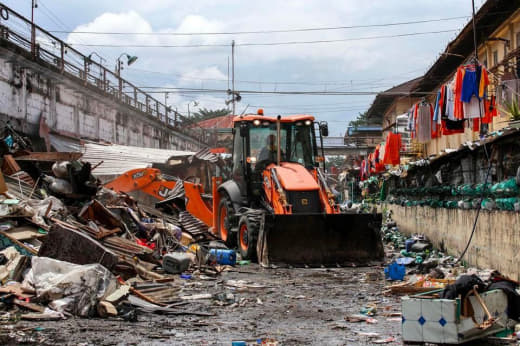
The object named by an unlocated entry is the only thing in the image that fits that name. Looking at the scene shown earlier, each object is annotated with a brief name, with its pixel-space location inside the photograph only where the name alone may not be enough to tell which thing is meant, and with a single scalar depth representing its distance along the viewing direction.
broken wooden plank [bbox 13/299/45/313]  6.39
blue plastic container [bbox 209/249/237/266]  10.98
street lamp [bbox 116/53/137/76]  34.25
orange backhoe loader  10.62
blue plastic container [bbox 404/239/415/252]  14.34
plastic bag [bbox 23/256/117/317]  6.54
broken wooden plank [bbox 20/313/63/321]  6.13
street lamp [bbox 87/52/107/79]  24.30
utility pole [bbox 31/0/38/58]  18.60
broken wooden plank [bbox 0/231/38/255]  8.48
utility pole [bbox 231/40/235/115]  45.64
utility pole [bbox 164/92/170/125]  37.56
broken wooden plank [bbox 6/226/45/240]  8.86
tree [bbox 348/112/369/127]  75.09
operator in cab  12.32
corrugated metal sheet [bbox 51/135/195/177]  20.36
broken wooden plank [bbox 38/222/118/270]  7.96
